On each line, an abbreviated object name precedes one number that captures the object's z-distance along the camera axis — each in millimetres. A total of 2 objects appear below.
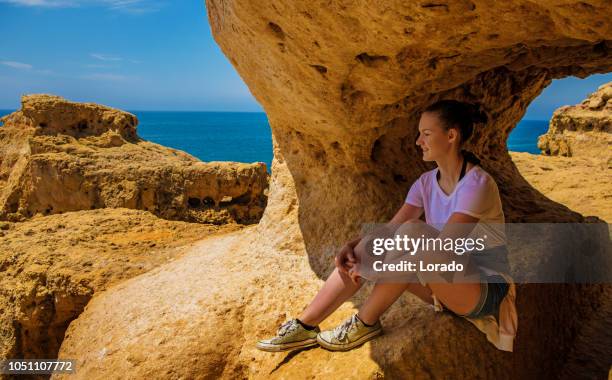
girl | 2166
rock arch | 2395
